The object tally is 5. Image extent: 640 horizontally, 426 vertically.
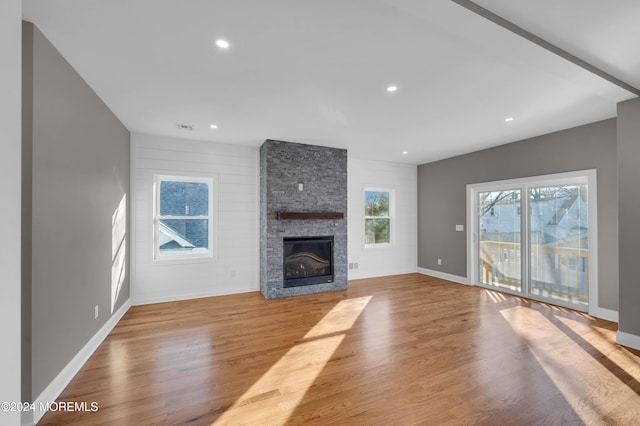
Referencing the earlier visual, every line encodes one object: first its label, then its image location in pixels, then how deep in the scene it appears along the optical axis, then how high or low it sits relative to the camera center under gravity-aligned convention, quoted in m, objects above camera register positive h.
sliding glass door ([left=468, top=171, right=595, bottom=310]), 4.05 -0.37
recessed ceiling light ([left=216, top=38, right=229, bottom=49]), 2.10 +1.31
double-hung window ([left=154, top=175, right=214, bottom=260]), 4.54 -0.01
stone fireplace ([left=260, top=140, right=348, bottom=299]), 4.65 -0.05
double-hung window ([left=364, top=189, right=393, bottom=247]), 6.23 -0.04
